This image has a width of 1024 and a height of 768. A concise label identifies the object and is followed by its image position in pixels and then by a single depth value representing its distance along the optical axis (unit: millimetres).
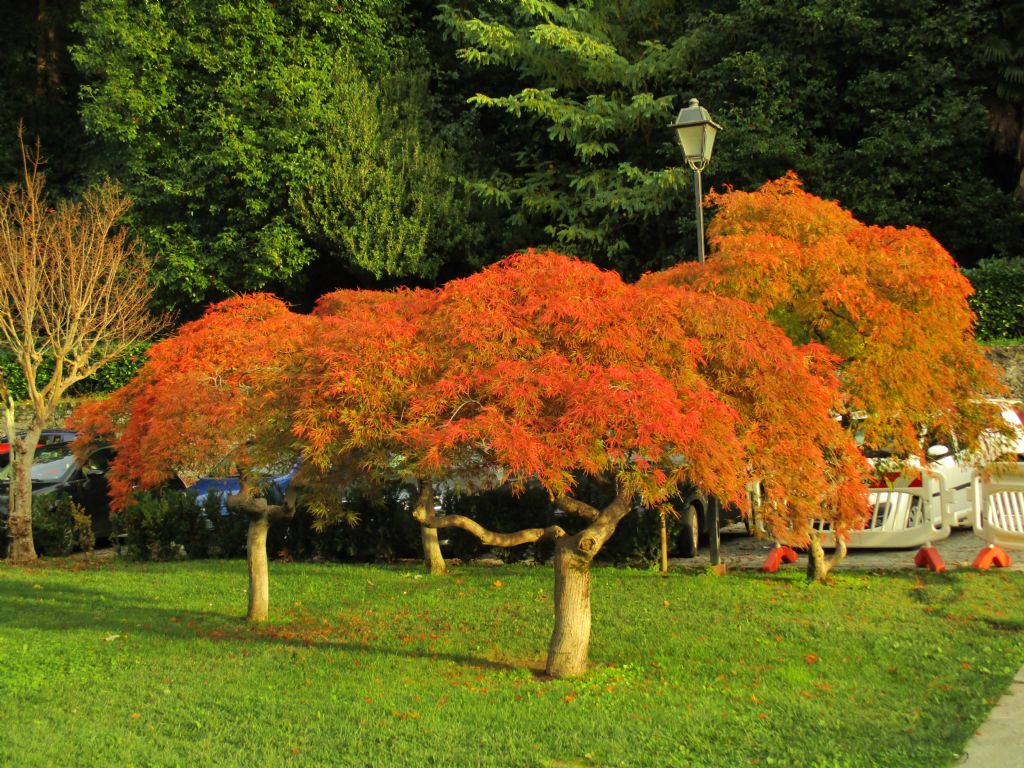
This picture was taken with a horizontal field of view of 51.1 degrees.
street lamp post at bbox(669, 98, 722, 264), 11305
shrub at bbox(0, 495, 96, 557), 14872
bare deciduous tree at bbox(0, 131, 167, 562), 14016
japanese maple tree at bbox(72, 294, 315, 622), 8195
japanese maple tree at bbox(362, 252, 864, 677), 6246
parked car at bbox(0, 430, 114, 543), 15820
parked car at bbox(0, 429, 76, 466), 16959
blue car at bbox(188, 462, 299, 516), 15537
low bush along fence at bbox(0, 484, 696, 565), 12945
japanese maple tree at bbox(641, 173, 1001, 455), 9188
